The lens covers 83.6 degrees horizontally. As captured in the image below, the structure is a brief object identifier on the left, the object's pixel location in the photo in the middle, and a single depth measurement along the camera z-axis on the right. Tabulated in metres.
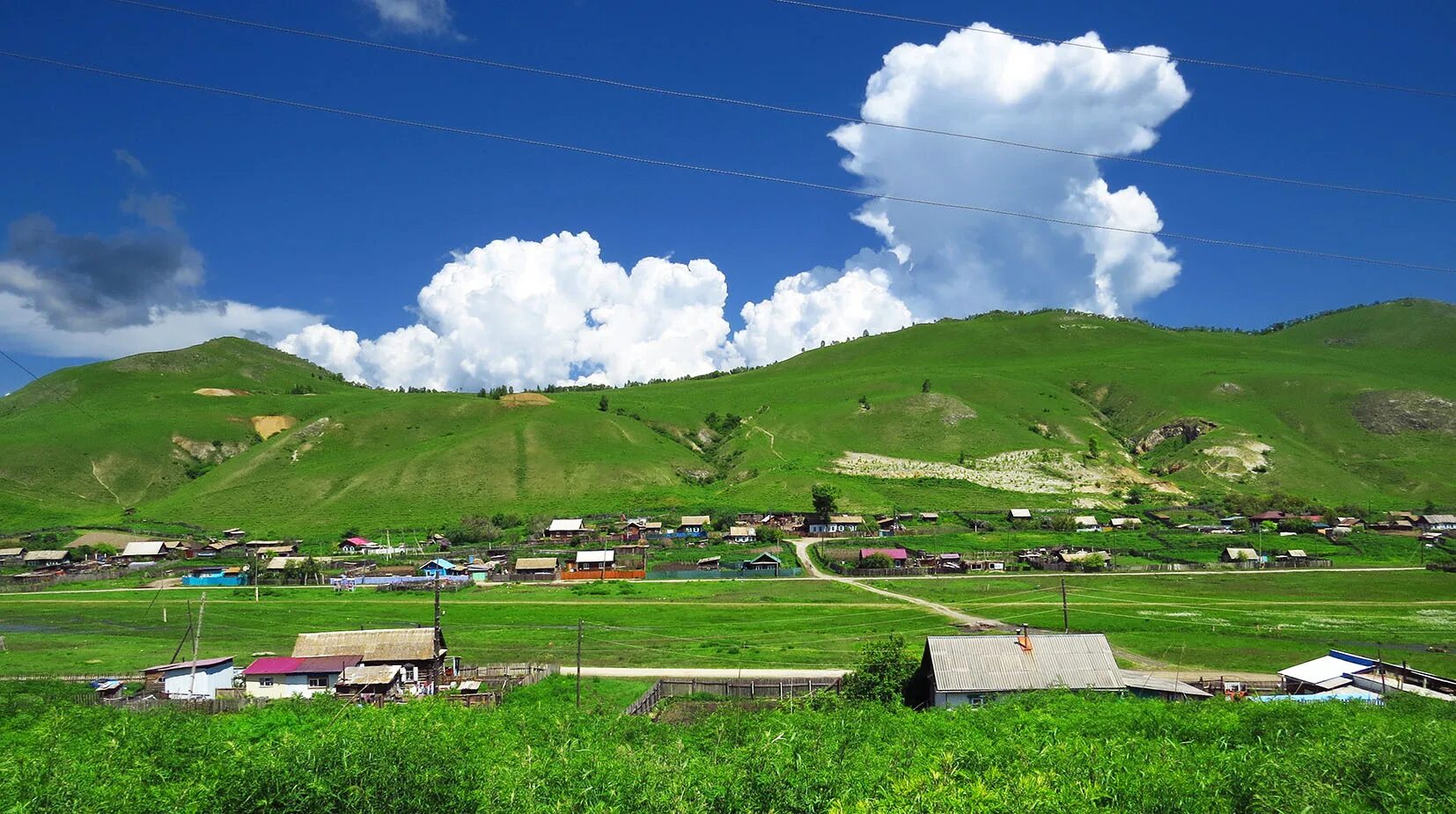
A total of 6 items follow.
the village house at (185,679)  47.84
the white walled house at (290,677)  49.94
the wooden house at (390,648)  52.41
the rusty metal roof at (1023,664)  38.34
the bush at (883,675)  40.62
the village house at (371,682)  48.59
